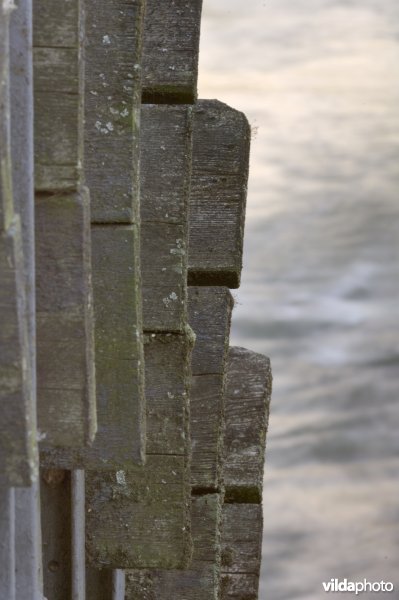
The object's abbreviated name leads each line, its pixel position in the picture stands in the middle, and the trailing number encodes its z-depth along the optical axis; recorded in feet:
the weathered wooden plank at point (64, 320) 21.58
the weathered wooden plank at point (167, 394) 31.63
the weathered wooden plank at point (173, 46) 31.68
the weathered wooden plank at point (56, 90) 21.72
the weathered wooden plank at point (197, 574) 38.11
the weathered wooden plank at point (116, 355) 26.32
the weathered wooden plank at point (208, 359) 37.47
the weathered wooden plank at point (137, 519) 32.22
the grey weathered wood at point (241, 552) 44.32
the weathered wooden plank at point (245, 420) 42.73
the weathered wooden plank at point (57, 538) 30.94
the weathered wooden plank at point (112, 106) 26.05
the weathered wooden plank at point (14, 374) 18.88
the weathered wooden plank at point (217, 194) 36.86
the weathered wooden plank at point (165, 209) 30.81
